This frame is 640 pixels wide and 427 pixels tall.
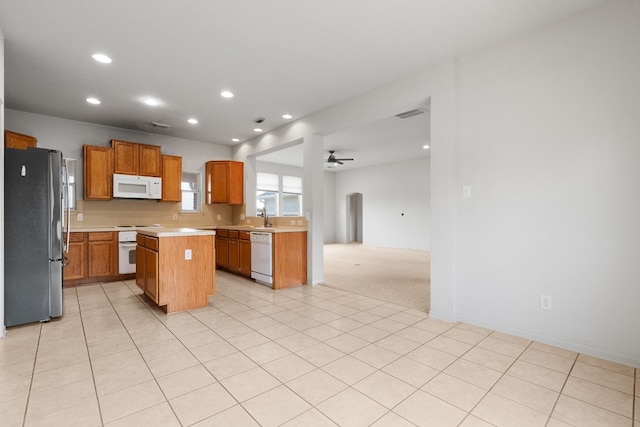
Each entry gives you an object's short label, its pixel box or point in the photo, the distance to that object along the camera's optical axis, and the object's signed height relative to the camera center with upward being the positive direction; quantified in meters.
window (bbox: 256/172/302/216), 10.60 +0.83
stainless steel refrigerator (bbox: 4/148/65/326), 3.05 -0.15
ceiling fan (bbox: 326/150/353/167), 8.57 +1.64
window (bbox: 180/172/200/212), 6.67 +0.58
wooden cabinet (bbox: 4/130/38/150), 4.16 +1.14
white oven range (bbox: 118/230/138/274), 5.23 -0.58
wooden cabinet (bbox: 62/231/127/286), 4.85 -0.64
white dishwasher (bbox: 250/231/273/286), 4.75 -0.66
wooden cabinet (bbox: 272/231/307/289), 4.71 -0.68
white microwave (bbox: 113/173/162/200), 5.37 +0.58
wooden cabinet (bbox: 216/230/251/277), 5.39 -0.65
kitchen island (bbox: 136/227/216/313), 3.49 -0.60
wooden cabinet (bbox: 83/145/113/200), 5.22 +0.80
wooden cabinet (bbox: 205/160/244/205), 6.61 +0.77
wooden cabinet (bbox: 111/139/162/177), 5.43 +1.10
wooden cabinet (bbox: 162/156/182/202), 5.99 +0.78
